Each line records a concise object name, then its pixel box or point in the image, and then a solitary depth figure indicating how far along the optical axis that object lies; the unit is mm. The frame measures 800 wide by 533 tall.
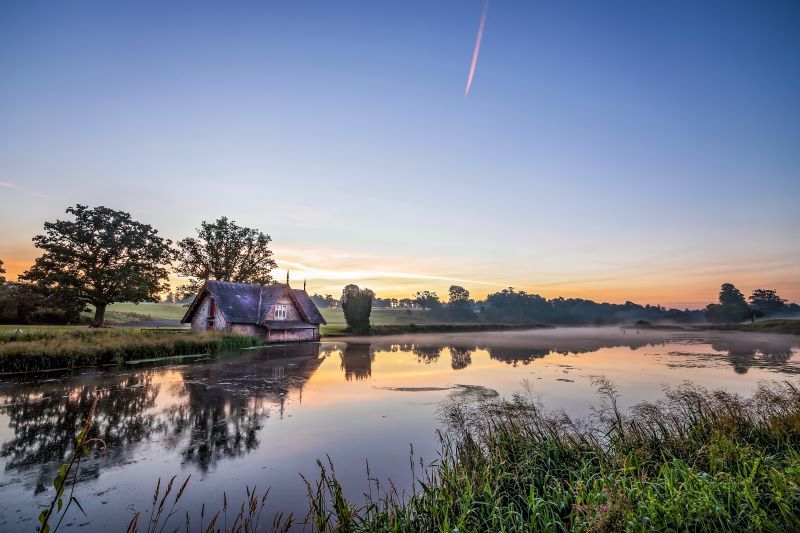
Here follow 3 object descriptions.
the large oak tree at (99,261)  37250
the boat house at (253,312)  38406
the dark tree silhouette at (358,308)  55281
